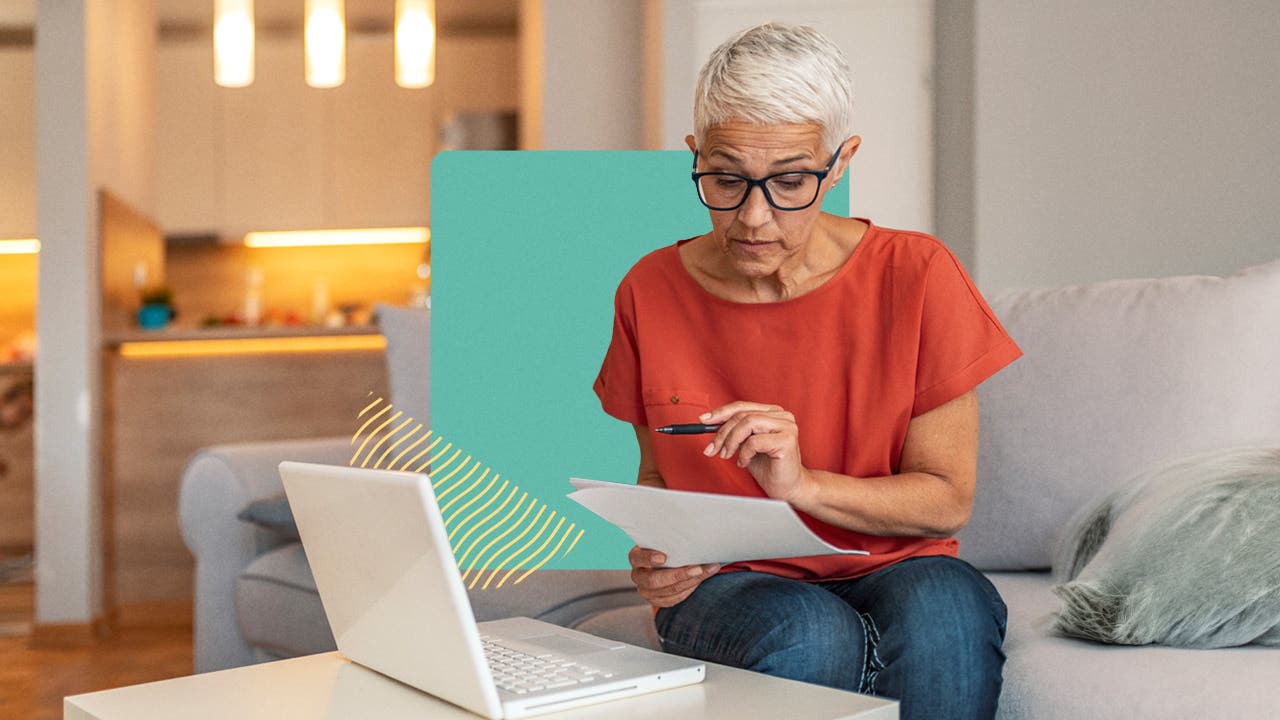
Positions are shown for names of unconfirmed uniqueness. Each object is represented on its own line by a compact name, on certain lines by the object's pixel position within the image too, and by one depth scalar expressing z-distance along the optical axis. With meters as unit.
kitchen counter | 4.17
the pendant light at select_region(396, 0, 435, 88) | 3.72
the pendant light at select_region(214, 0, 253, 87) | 3.52
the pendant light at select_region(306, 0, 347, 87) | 3.50
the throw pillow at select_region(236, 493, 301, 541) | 2.08
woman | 1.11
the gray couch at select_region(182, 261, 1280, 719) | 1.64
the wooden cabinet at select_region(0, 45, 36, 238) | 5.52
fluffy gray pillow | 1.18
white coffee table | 0.89
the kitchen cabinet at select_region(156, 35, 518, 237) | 5.70
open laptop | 0.85
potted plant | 4.42
